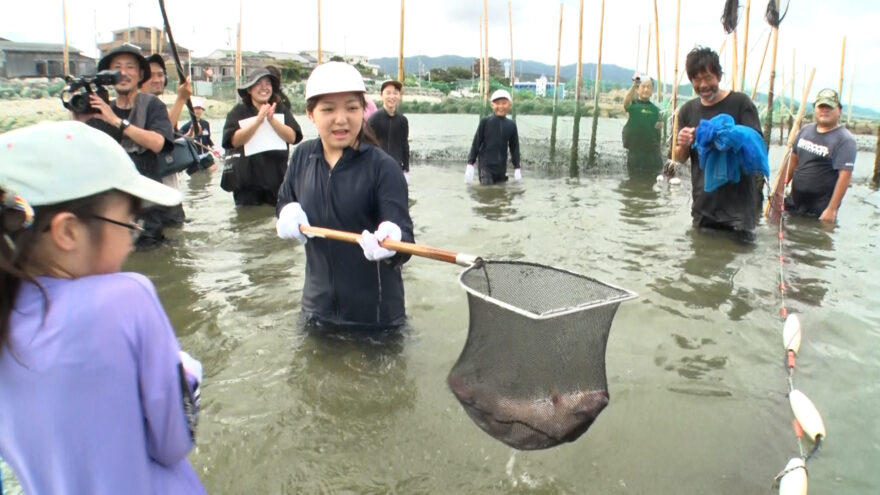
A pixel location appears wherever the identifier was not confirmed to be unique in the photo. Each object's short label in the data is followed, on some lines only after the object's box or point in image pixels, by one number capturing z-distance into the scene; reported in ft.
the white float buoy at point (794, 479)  8.23
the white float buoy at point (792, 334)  13.20
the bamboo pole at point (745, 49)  36.52
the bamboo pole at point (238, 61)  44.61
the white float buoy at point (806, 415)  10.02
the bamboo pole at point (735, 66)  34.81
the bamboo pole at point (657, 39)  41.55
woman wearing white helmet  10.27
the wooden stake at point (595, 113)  45.97
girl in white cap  3.82
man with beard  18.34
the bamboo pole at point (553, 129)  47.67
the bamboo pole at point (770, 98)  33.01
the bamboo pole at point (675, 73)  39.55
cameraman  16.11
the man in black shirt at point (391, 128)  32.24
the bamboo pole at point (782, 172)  27.63
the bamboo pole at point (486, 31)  51.05
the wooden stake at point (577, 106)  45.19
